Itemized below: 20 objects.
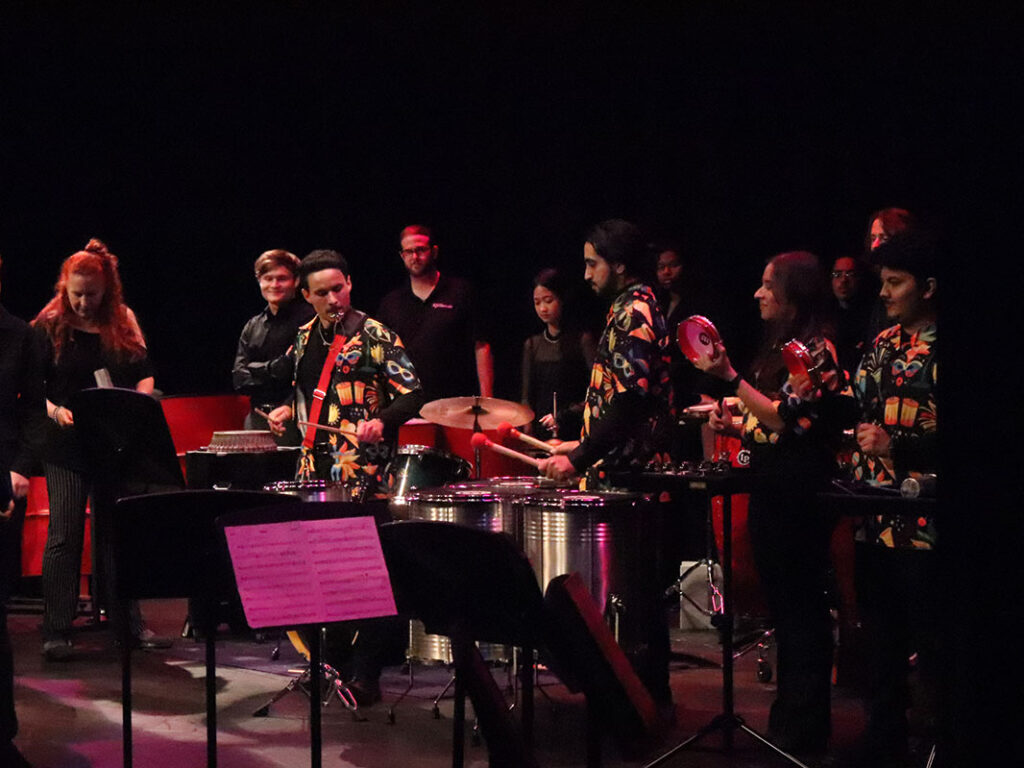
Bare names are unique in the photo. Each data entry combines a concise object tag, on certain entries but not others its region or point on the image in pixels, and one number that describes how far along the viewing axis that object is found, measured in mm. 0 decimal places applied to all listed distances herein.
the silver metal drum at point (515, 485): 9875
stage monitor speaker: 5137
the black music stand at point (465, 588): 6336
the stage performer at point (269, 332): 13836
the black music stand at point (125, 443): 11234
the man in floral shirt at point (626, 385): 9516
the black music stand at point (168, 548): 7367
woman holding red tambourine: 8656
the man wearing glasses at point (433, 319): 15375
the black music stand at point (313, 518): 6301
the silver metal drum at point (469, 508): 9766
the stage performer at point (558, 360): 15414
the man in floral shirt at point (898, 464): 7828
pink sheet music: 6215
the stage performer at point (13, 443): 8797
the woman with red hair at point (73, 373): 12383
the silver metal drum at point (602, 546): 9242
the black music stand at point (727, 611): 8258
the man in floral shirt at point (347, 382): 10878
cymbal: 11430
